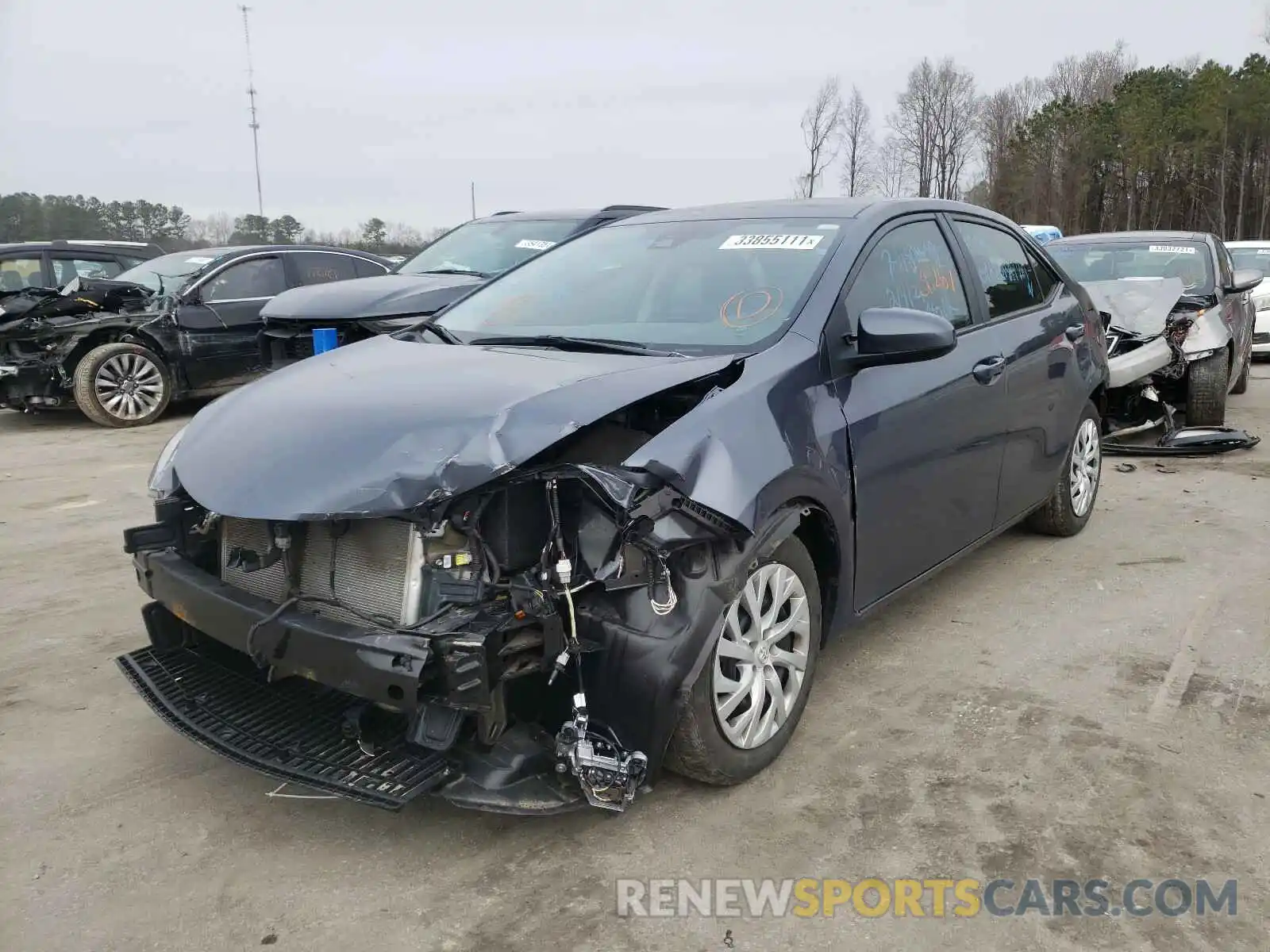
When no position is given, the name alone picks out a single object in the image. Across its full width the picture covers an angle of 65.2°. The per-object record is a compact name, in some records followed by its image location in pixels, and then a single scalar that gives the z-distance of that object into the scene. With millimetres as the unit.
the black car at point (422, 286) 6262
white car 12453
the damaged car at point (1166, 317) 7352
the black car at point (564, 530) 2379
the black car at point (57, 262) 11312
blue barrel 6176
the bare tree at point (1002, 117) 53875
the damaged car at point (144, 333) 9086
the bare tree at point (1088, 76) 59938
